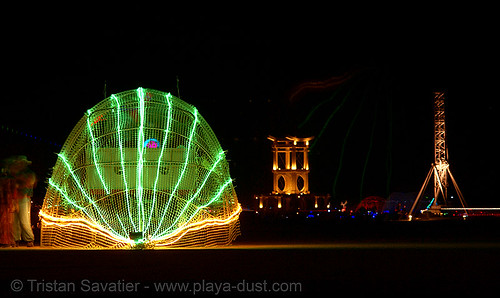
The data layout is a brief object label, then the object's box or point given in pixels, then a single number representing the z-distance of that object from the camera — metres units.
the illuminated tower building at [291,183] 97.56
